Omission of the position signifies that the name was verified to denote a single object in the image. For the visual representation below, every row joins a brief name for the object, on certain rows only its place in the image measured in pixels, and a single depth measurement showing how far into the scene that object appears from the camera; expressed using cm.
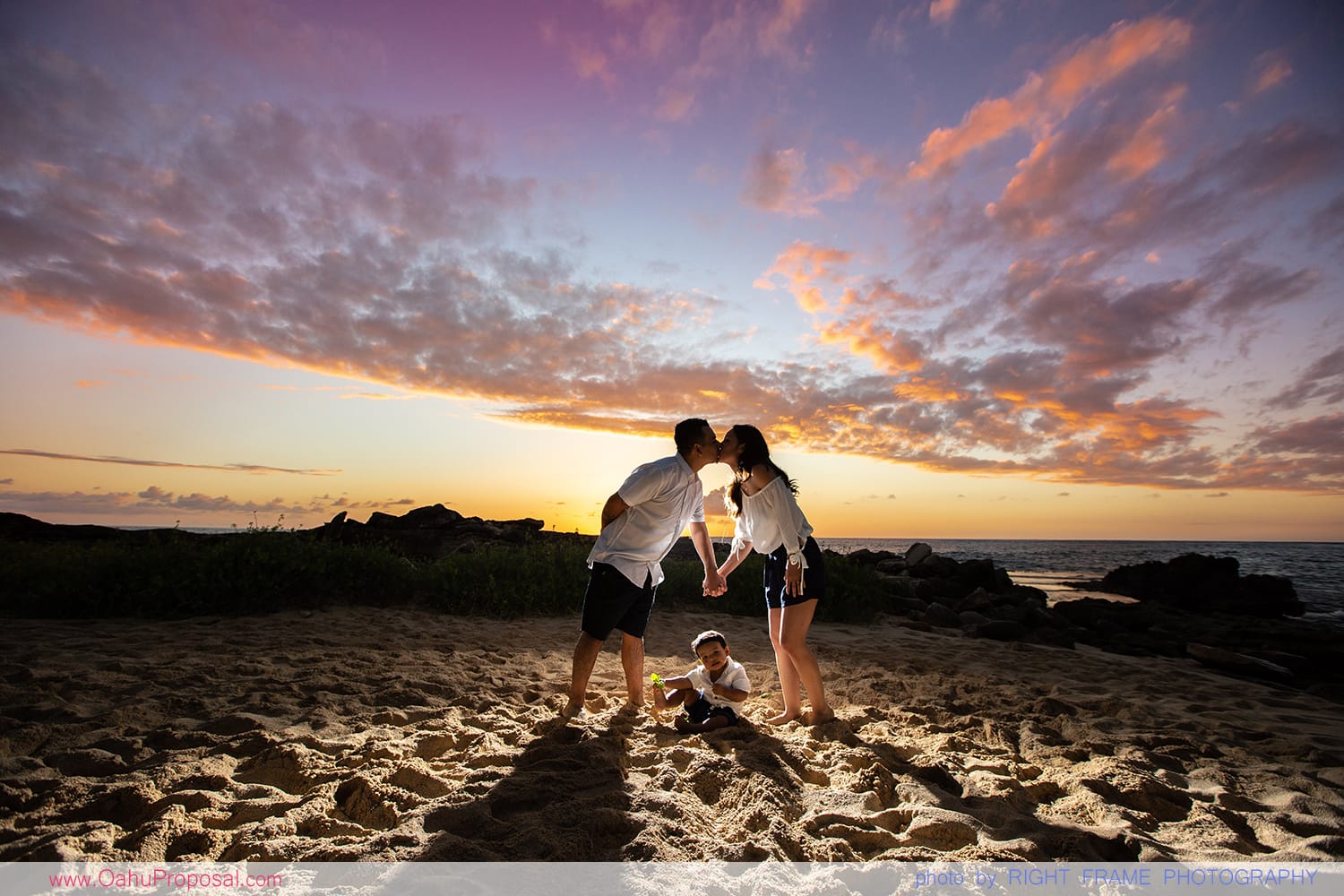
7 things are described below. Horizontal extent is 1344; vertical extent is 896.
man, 441
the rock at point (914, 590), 1321
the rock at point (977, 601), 1180
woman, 424
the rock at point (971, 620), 980
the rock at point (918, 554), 1822
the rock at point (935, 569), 1623
